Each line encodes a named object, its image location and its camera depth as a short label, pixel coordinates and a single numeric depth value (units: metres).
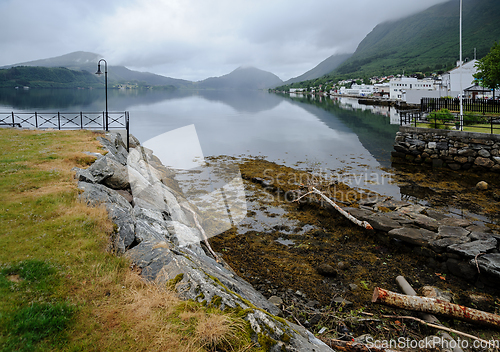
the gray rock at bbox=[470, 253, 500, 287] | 7.58
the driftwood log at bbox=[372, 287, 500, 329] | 6.09
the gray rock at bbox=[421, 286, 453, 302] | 6.79
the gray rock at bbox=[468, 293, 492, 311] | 6.89
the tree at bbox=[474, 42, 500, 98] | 38.31
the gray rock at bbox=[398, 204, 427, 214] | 11.90
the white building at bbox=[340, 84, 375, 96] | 161.45
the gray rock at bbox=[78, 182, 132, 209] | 6.95
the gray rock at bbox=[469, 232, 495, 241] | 9.00
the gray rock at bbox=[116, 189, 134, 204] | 9.37
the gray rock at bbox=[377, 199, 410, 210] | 12.58
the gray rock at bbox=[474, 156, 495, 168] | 19.92
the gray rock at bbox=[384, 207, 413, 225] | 10.73
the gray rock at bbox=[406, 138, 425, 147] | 23.75
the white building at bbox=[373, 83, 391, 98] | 137.25
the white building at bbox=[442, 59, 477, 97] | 81.62
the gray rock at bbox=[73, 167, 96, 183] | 8.42
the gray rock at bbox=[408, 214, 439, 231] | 10.22
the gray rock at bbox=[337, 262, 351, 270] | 8.69
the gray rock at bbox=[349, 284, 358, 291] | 7.61
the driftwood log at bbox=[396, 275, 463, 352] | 5.64
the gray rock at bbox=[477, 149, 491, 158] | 20.14
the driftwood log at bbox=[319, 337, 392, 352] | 5.34
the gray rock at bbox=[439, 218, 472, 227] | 10.38
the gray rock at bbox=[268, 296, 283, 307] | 6.91
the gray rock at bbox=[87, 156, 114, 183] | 9.22
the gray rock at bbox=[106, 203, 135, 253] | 5.53
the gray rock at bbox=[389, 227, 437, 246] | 9.34
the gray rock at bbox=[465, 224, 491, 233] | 9.75
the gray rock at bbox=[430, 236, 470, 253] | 8.89
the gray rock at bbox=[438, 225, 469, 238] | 9.45
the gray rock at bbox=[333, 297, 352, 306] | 6.97
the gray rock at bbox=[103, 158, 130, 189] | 9.85
